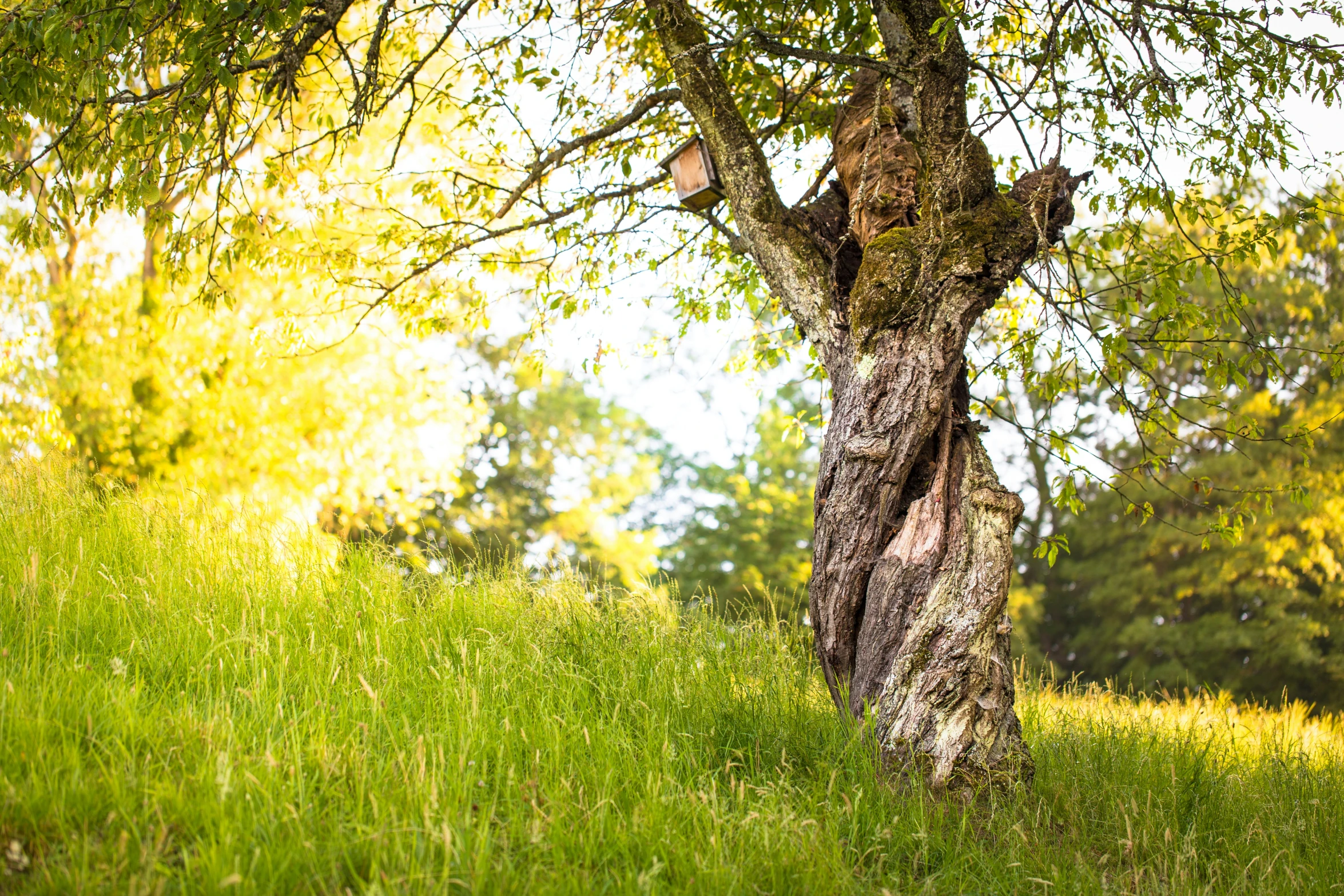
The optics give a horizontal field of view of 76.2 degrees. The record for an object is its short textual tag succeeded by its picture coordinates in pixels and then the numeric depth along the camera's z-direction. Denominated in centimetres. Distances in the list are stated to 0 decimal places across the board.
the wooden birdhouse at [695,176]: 513
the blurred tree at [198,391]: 1159
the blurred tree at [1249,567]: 1631
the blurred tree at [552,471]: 2667
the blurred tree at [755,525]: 2231
